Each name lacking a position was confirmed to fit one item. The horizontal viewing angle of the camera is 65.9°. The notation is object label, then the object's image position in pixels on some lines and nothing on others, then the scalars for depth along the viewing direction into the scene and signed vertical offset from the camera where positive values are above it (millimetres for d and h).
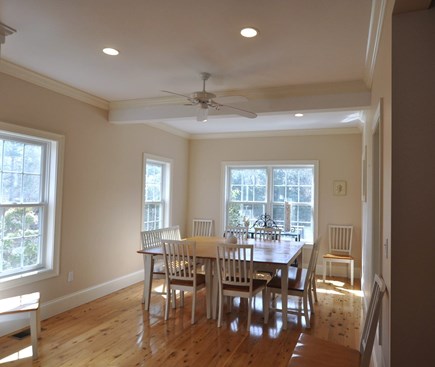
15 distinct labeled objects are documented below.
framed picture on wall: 6160 +190
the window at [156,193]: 5898 +0
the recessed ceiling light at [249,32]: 2569 +1275
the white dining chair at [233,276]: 3570 -879
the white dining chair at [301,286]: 3738 -1016
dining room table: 3652 -728
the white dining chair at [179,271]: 3810 -906
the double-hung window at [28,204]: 3482 -168
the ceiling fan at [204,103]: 3445 +968
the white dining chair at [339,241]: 5988 -783
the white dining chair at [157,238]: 4242 -640
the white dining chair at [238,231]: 5602 -615
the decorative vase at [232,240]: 4297 -576
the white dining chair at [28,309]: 2916 -1055
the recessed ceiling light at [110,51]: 2994 +1272
